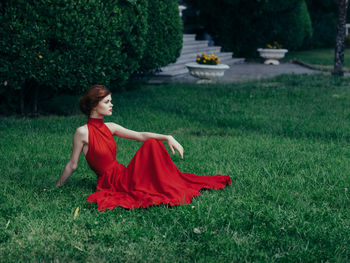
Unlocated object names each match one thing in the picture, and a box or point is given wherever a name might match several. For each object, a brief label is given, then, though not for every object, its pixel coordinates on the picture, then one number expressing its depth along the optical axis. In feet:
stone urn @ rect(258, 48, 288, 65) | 60.41
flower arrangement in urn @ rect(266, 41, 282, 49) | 61.72
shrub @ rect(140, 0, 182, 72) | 32.24
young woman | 12.79
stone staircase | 41.53
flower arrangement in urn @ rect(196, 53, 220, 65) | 38.99
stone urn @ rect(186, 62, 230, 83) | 38.14
